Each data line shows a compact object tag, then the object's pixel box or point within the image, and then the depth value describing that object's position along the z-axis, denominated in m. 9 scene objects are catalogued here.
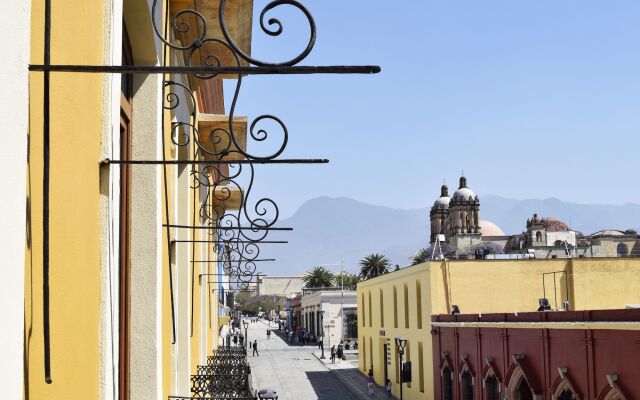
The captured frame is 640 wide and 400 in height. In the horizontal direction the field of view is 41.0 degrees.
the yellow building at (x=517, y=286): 30.58
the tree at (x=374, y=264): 80.75
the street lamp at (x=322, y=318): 67.94
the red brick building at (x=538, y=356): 16.25
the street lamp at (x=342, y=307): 67.10
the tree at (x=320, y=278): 96.06
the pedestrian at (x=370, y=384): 37.81
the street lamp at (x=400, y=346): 31.39
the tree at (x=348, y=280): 102.16
